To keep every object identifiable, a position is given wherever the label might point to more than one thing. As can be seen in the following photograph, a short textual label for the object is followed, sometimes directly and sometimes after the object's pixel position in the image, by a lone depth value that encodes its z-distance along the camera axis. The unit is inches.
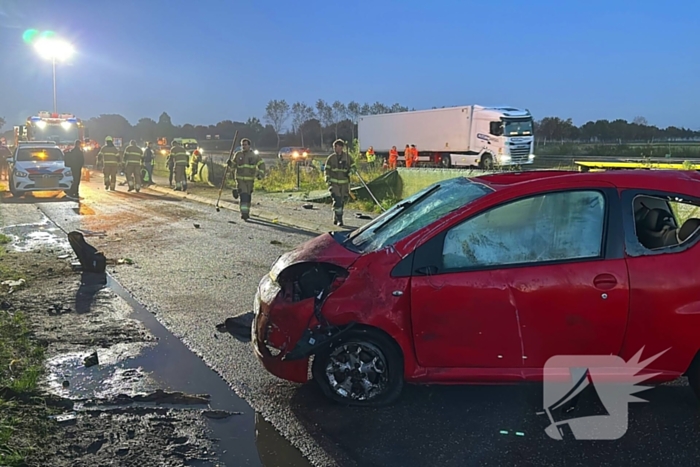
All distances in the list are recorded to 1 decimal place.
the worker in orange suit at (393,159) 1145.8
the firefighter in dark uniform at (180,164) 860.4
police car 760.3
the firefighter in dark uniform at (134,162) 867.4
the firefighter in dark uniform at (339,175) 494.0
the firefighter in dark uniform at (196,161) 1037.2
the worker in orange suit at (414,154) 1203.1
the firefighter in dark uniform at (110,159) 855.7
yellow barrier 439.7
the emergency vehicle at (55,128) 1148.5
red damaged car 151.2
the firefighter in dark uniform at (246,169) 542.3
